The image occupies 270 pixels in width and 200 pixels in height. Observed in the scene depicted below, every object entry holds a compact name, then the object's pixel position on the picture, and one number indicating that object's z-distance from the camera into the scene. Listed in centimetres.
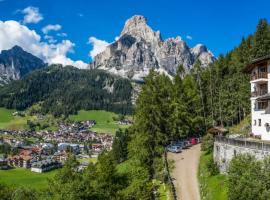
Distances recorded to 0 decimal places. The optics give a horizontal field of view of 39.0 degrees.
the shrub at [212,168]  5469
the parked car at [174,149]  7156
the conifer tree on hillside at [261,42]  9119
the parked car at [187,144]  7686
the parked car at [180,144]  7456
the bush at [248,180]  3173
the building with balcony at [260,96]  5794
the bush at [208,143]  6694
